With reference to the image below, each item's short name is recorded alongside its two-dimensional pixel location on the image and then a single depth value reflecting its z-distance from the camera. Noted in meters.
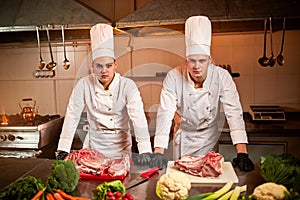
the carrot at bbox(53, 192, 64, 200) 0.81
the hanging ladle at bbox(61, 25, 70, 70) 1.82
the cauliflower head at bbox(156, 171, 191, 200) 0.78
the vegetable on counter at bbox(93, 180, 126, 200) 0.77
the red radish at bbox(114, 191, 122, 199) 0.77
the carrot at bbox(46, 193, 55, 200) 0.81
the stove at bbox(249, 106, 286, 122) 1.72
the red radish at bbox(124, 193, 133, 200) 0.78
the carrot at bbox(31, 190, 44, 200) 0.78
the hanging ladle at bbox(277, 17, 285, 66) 1.75
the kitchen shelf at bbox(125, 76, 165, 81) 2.04
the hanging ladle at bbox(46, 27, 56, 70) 1.71
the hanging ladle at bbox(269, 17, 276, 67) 1.76
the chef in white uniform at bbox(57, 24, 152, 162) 1.37
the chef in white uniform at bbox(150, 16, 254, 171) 1.29
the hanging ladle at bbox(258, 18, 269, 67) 1.76
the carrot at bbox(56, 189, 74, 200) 0.81
